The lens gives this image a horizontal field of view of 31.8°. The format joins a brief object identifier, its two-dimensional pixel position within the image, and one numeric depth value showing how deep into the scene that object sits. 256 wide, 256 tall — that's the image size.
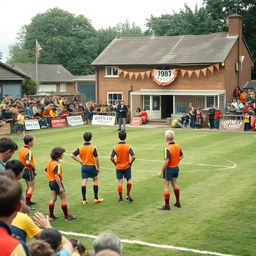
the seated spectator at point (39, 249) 4.10
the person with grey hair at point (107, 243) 4.35
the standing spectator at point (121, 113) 31.08
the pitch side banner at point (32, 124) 30.99
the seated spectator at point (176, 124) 33.75
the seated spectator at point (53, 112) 33.38
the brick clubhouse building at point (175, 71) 37.22
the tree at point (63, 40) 88.12
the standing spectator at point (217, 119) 31.75
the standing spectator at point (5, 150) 7.90
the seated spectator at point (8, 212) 3.71
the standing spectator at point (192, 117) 33.09
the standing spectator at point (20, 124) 27.50
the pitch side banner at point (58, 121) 33.41
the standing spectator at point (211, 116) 32.09
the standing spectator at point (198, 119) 33.06
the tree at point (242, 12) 47.25
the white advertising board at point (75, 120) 34.72
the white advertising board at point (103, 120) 34.88
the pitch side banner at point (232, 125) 30.16
